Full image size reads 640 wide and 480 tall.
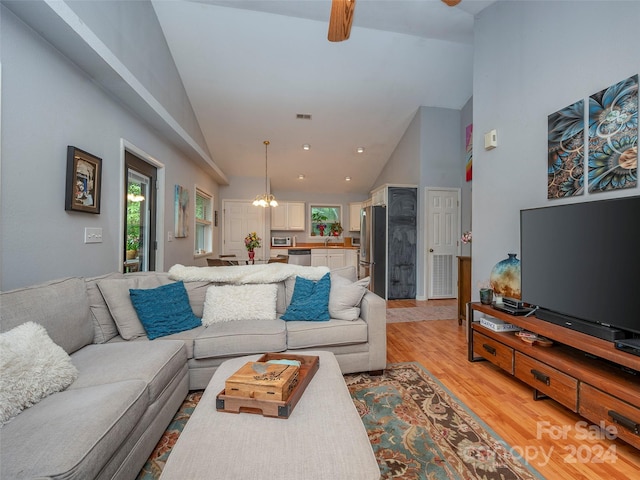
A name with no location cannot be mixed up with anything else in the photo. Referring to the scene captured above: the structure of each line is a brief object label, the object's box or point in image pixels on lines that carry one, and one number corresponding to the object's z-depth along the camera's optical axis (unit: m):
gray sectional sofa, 0.97
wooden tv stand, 1.45
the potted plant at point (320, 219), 7.74
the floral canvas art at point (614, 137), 1.80
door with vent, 5.25
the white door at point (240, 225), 6.96
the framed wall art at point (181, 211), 4.25
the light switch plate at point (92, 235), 2.35
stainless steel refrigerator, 5.31
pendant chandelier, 5.41
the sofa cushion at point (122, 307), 1.99
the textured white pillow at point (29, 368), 1.10
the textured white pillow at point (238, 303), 2.35
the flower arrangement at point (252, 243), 4.98
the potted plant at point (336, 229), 7.60
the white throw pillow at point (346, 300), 2.39
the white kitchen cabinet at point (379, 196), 5.38
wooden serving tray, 1.16
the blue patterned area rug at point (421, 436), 1.38
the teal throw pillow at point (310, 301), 2.38
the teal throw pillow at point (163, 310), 2.06
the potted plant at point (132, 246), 3.09
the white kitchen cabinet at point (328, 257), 7.14
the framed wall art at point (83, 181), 2.11
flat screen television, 1.61
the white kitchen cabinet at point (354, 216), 7.68
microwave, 7.41
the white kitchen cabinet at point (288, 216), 7.40
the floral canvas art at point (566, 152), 2.12
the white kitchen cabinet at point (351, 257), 7.12
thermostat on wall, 2.92
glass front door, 3.08
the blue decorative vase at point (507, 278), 2.44
